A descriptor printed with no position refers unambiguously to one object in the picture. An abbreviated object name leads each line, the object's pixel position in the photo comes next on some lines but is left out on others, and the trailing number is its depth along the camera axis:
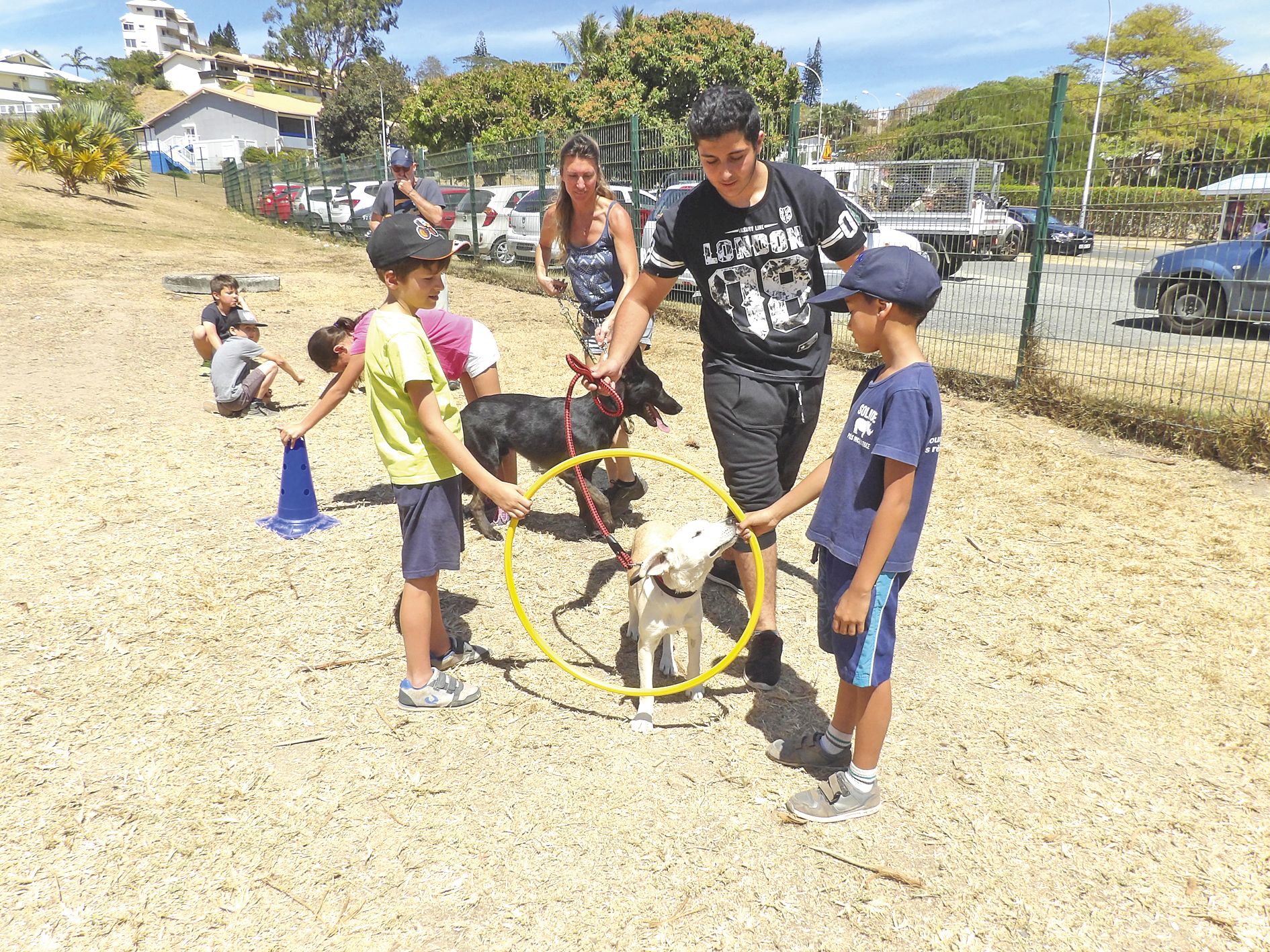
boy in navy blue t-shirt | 2.29
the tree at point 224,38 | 156.62
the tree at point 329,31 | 80.44
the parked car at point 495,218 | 16.72
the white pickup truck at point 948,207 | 7.48
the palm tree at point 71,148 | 25.91
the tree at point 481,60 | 82.94
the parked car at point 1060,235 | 6.78
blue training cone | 4.78
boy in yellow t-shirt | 2.93
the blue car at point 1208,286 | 5.77
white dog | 2.84
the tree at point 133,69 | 116.62
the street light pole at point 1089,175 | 6.56
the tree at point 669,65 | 34.06
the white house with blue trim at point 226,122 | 73.50
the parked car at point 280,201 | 28.59
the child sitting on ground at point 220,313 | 7.19
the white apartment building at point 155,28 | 154.12
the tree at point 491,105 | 41.06
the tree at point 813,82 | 88.85
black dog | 4.70
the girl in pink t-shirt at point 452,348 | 5.20
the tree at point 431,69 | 97.33
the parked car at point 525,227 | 15.96
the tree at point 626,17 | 42.72
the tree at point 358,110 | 62.81
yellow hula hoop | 2.97
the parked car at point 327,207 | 24.28
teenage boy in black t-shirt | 3.21
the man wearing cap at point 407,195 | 7.89
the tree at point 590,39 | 47.62
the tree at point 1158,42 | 52.00
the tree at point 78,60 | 128.38
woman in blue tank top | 4.93
